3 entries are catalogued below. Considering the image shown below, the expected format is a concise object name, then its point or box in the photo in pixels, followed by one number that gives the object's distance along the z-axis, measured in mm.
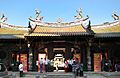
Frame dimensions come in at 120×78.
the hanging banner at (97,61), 13744
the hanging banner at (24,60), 14003
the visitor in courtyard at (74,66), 10457
